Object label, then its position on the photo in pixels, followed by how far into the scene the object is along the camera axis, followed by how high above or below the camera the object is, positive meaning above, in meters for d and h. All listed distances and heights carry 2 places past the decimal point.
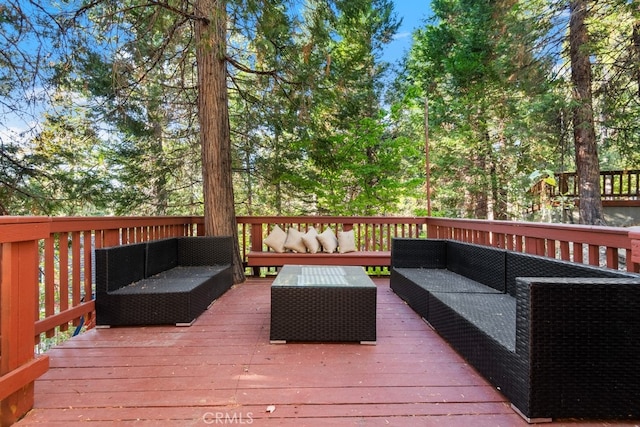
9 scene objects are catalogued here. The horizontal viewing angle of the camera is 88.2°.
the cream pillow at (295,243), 4.78 -0.43
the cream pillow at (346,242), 4.89 -0.43
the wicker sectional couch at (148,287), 2.63 -0.62
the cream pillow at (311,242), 4.77 -0.42
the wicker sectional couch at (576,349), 1.39 -0.58
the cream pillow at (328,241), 4.84 -0.41
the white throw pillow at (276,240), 4.81 -0.39
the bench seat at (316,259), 4.67 -0.65
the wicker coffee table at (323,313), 2.32 -0.70
